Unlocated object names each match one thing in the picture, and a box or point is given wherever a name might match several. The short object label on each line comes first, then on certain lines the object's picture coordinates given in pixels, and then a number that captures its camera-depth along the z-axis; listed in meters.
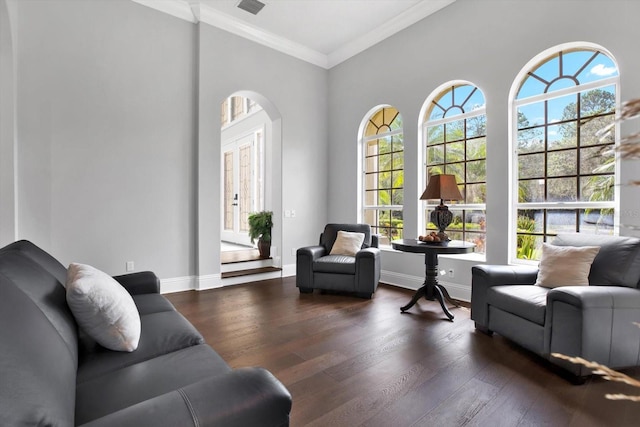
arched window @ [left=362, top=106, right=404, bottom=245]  4.61
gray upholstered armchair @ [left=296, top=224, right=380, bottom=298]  3.76
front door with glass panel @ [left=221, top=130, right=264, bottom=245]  7.07
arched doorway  4.95
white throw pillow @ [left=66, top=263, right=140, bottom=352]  1.32
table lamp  3.29
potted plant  5.23
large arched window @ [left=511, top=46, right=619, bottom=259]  2.93
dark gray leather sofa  0.74
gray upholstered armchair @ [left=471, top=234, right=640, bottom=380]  1.97
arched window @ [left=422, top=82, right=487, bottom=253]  3.73
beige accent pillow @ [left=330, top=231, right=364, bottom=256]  4.22
